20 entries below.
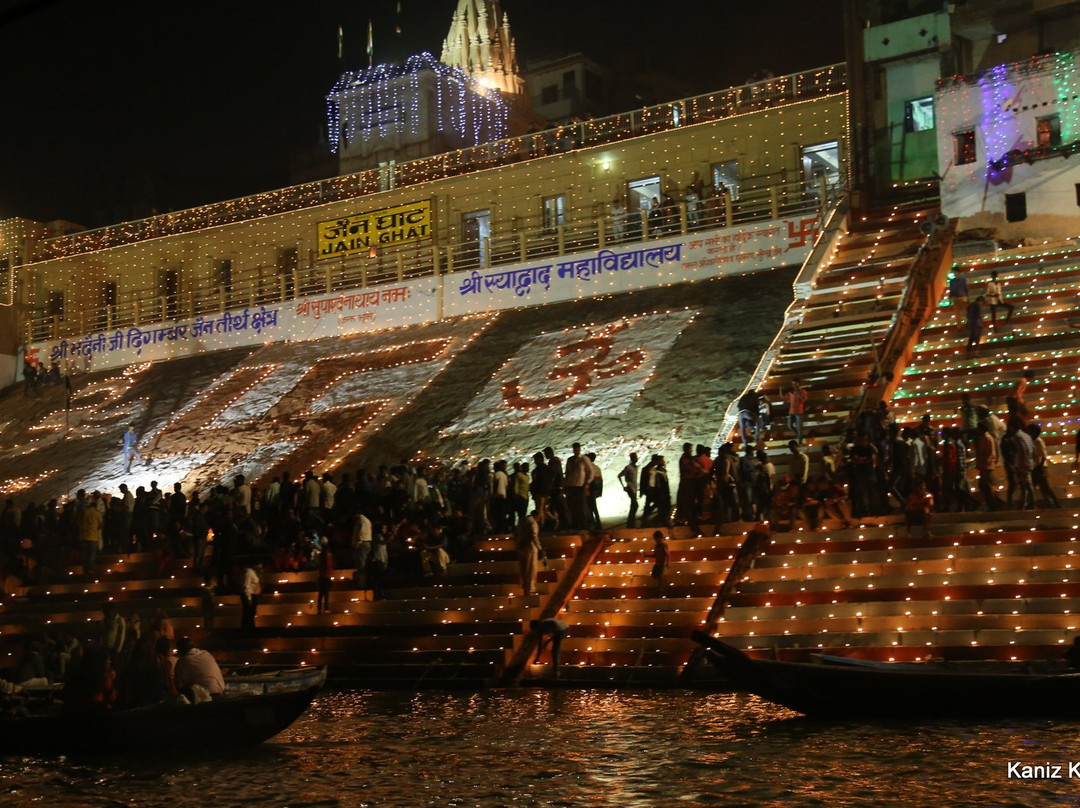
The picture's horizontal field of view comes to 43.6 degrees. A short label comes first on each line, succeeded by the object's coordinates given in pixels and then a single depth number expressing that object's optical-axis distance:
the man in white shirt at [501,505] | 18.50
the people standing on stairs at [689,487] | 16.89
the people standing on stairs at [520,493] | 18.44
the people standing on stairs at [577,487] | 17.88
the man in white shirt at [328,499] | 19.63
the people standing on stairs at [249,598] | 17.45
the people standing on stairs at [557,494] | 18.19
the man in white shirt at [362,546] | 17.59
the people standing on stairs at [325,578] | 17.33
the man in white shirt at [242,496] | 20.17
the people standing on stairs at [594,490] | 17.95
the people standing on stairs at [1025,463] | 15.45
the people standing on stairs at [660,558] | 15.89
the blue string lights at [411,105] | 44.62
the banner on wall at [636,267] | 27.11
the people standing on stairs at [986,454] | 15.89
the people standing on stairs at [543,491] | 18.19
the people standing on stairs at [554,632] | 14.82
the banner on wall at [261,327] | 31.19
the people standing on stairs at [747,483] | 16.78
